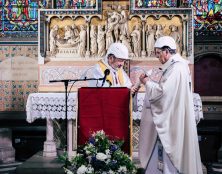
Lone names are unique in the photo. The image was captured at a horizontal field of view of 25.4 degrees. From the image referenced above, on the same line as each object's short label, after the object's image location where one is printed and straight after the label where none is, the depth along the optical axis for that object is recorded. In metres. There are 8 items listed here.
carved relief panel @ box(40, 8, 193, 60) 9.34
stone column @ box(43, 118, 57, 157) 8.52
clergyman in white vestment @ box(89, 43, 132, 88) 6.30
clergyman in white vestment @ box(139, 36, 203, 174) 5.62
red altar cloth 5.52
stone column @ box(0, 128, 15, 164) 9.45
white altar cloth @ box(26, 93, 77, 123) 8.15
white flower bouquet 5.04
